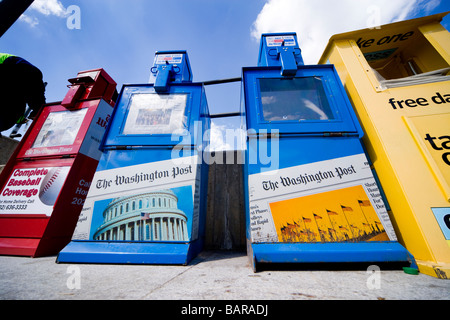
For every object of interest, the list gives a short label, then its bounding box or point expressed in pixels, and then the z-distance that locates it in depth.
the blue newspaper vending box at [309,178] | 1.19
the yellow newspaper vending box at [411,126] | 1.16
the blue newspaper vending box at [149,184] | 1.36
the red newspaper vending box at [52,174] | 1.73
